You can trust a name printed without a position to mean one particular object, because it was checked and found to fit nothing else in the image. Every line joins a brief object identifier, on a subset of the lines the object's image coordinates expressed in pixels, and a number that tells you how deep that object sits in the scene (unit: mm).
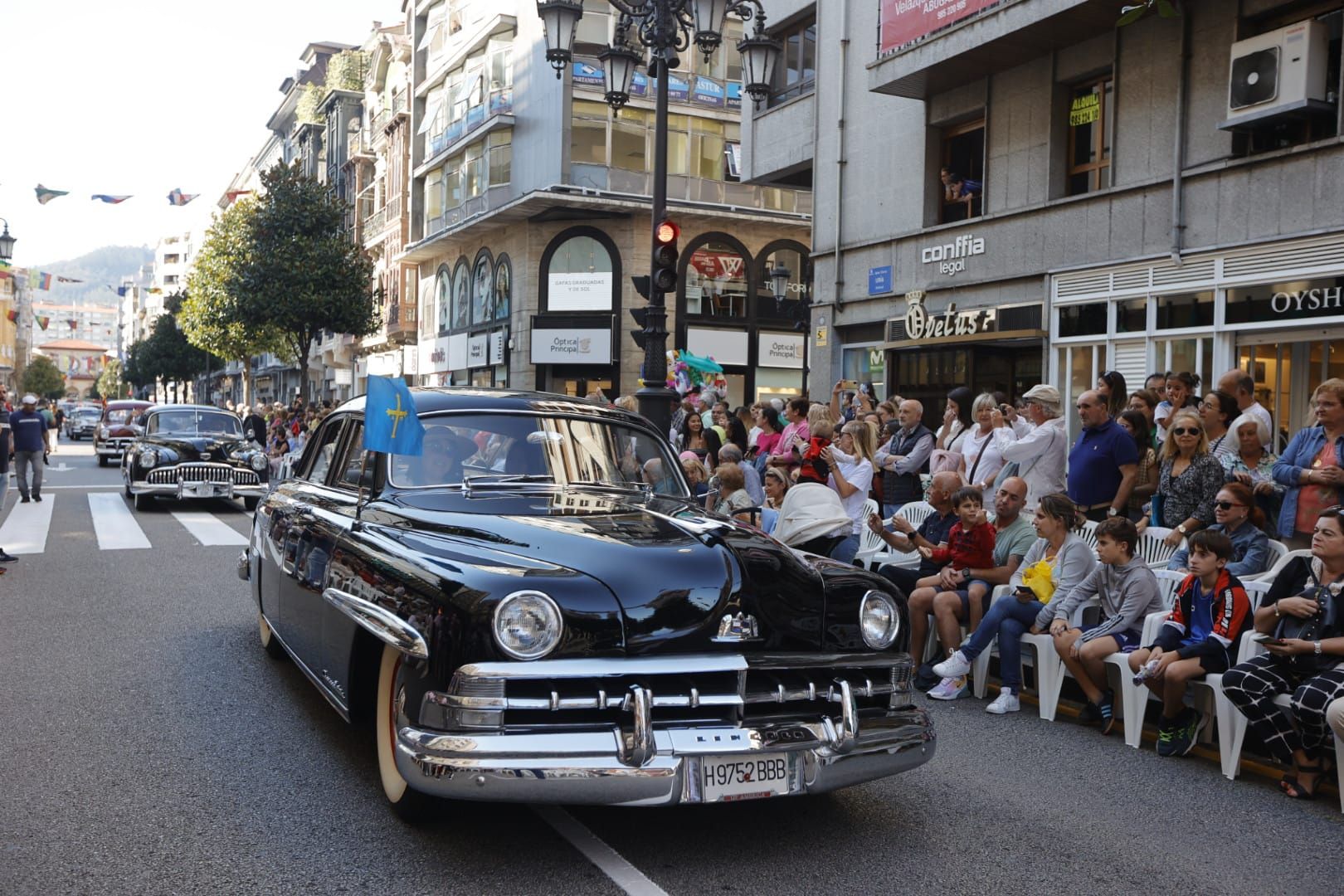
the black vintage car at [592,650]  3920
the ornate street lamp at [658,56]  12266
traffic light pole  12156
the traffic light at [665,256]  11656
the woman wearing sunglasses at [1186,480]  7379
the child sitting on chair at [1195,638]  5898
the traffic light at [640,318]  12781
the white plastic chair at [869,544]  9392
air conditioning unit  12414
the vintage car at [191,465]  17547
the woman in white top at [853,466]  9398
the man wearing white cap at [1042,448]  9156
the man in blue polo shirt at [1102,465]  8500
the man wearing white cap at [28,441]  18359
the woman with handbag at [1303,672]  5332
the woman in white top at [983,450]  9797
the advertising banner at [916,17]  16188
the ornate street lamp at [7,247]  28812
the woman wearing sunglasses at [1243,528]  6566
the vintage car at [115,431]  30234
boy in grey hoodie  6469
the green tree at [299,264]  38625
